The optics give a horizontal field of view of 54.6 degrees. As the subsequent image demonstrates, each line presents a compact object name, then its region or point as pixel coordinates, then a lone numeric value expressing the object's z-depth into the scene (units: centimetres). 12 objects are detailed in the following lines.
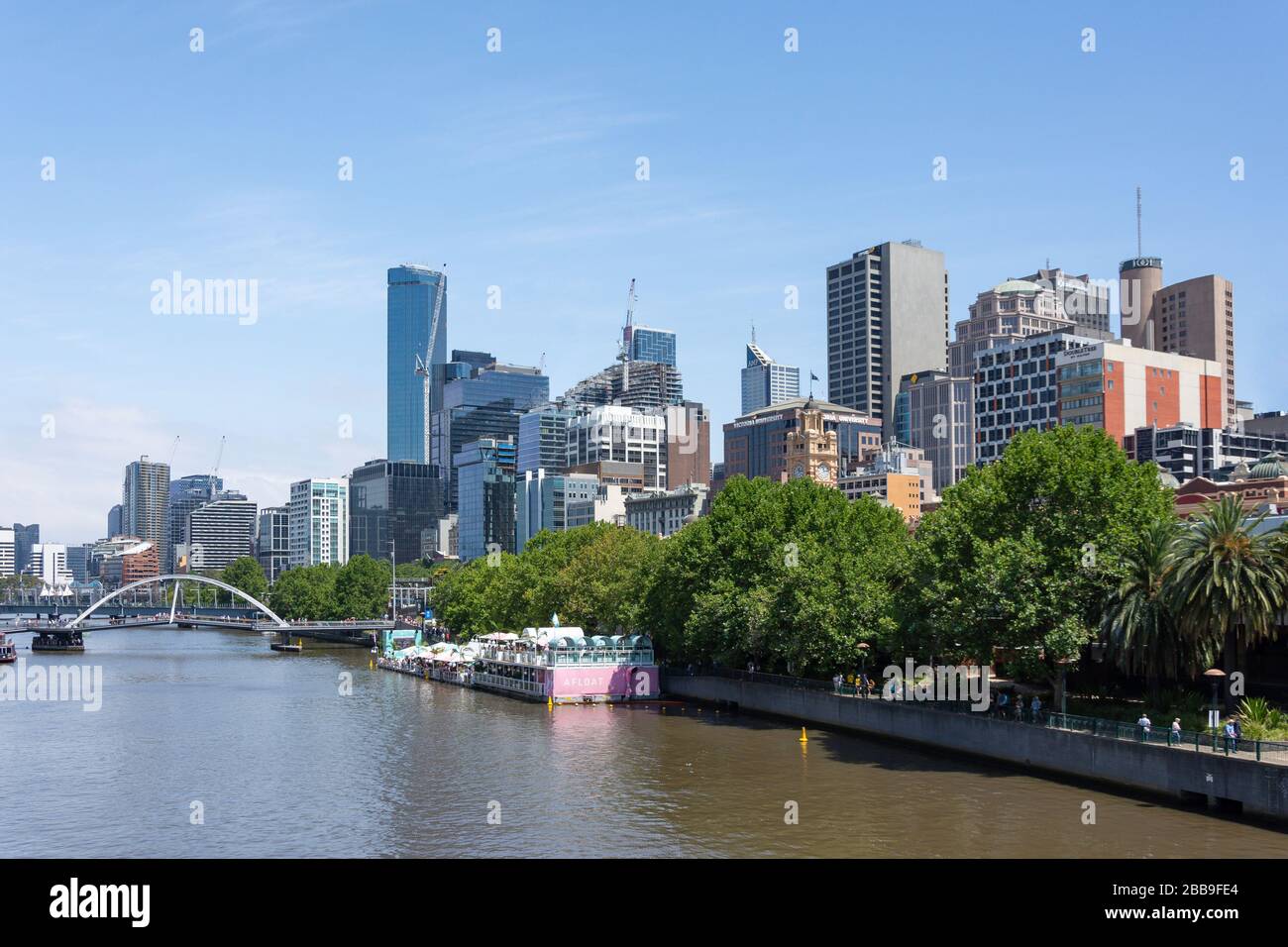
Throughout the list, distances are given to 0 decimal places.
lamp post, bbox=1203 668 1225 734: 4750
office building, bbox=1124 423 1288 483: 17500
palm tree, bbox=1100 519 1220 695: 5172
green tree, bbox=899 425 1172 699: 5497
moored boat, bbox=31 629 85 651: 16000
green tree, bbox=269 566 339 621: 19612
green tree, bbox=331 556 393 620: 19062
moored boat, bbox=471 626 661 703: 8844
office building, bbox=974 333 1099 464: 19764
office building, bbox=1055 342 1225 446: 18588
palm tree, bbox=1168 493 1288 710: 4881
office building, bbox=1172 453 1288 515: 10112
